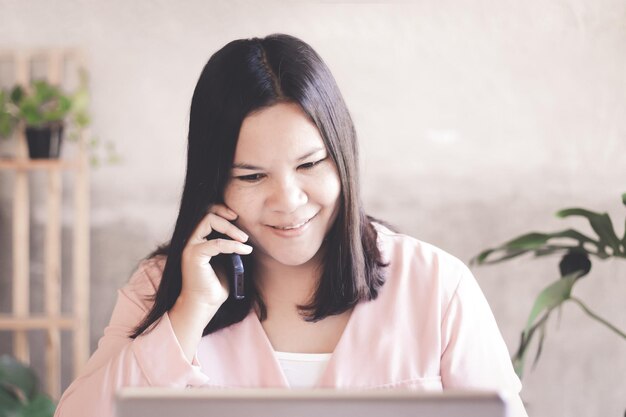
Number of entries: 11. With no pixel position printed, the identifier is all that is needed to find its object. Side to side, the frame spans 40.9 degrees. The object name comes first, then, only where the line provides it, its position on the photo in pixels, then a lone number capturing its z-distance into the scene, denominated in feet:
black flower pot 9.71
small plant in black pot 9.59
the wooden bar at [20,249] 9.87
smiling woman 4.88
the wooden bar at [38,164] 9.68
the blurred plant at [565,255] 4.92
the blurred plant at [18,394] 9.08
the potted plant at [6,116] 9.71
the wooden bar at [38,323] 9.84
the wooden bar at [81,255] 9.78
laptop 2.64
